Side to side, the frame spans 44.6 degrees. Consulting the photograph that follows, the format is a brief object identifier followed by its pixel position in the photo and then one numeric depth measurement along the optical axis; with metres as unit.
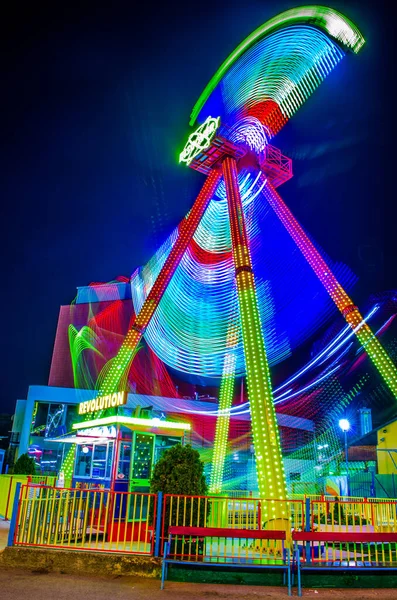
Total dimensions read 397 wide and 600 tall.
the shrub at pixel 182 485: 9.52
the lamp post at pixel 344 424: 24.88
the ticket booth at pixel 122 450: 13.71
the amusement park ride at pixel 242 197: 18.34
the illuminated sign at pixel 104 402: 14.48
